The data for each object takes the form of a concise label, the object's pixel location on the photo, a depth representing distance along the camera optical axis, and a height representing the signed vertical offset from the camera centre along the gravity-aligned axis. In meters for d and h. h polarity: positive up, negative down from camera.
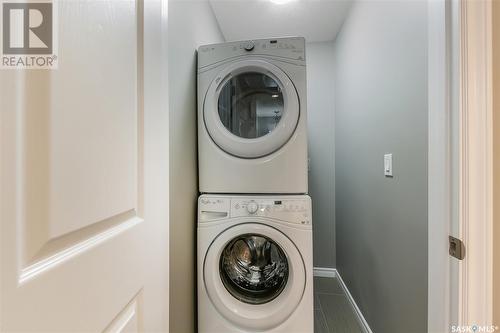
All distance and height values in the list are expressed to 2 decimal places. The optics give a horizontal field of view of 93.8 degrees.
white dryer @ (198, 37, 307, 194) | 1.32 +0.24
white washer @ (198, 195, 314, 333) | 1.22 -0.53
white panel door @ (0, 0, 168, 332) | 0.31 -0.02
